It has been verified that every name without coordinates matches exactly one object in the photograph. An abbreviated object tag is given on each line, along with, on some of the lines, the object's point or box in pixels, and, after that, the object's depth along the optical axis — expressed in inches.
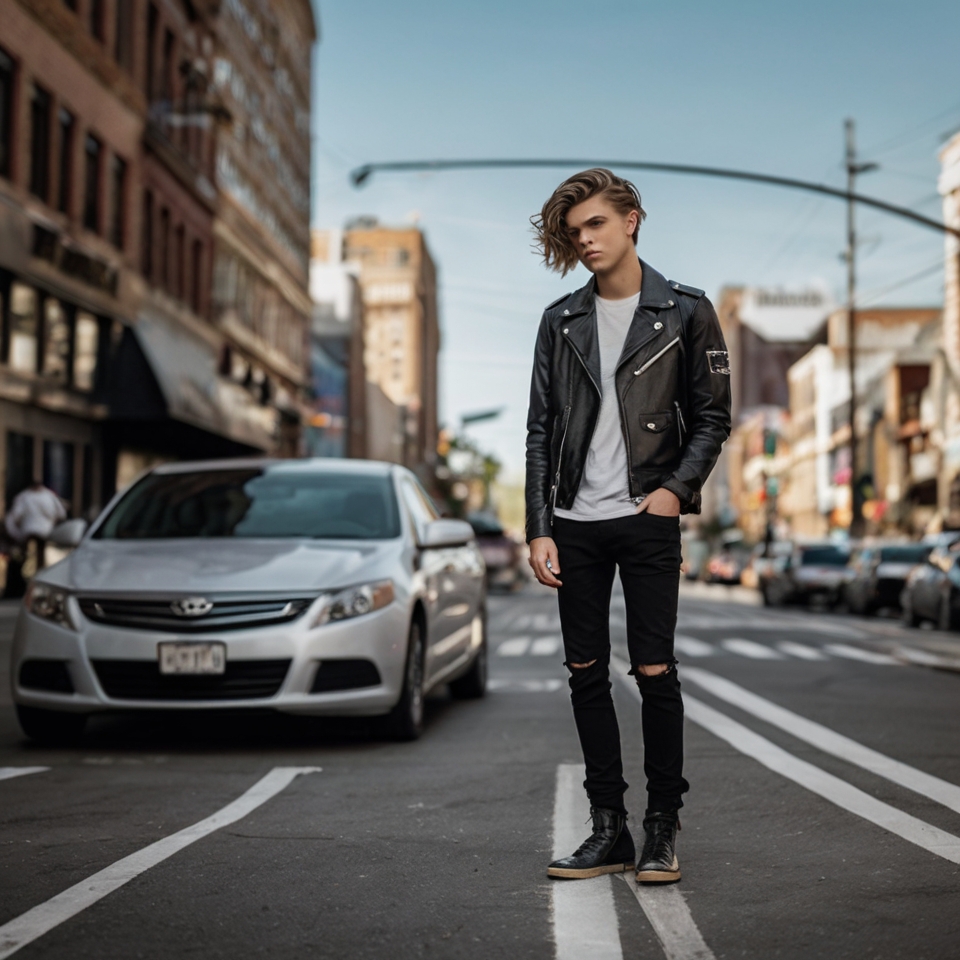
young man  182.9
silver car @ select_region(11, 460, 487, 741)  301.0
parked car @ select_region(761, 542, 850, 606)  1375.5
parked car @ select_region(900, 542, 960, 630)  894.4
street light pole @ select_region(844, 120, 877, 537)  1669.5
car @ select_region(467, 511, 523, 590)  1600.6
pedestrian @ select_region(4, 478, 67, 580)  877.2
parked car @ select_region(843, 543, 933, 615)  1170.0
